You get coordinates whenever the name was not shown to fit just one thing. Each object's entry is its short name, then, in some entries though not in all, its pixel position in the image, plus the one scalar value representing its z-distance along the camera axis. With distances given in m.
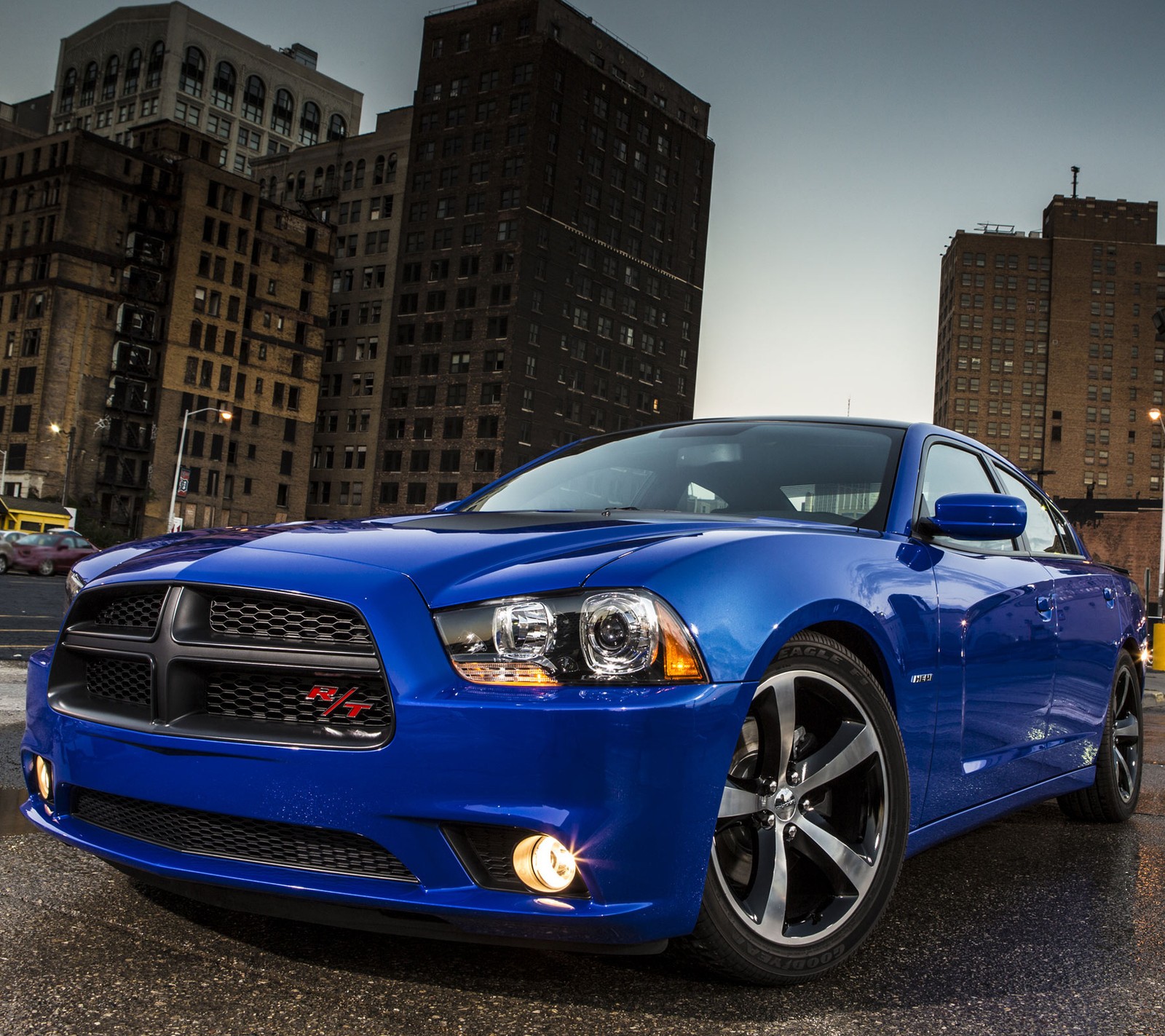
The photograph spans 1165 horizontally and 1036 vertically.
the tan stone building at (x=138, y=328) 69.75
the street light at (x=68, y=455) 66.25
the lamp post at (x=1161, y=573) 32.77
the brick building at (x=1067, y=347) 134.25
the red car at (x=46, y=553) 34.19
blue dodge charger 2.30
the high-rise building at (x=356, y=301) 90.56
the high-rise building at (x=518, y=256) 83.75
